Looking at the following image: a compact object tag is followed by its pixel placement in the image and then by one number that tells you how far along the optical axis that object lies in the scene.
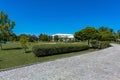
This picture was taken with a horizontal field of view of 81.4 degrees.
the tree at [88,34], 11.91
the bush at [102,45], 12.65
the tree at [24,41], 7.60
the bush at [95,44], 12.54
